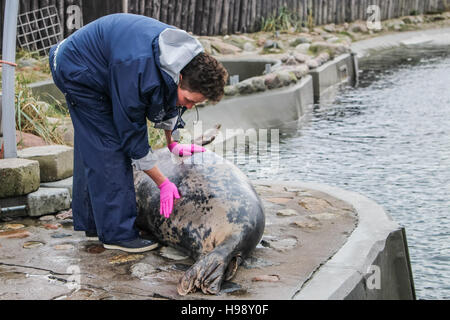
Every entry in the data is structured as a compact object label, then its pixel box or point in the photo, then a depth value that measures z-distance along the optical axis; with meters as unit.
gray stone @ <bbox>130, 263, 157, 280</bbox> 3.80
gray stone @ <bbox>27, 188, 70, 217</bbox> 4.91
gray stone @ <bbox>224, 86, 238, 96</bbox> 9.99
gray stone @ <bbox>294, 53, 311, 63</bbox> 12.42
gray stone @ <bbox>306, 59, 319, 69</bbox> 12.40
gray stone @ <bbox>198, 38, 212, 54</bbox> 12.80
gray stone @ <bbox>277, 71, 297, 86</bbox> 10.58
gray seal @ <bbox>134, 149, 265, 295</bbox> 3.67
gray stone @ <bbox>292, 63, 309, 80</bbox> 11.37
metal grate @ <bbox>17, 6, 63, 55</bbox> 10.35
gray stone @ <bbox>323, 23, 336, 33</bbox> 18.27
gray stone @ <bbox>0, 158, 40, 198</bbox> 4.88
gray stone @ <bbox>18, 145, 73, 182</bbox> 5.25
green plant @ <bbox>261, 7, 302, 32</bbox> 16.33
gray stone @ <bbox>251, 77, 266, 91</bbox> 10.21
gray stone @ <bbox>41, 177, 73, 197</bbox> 5.23
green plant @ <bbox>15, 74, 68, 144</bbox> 6.06
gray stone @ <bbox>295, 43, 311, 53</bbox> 14.09
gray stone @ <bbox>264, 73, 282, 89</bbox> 10.40
